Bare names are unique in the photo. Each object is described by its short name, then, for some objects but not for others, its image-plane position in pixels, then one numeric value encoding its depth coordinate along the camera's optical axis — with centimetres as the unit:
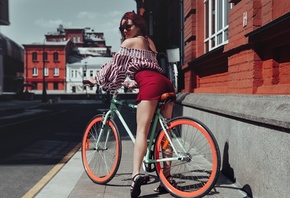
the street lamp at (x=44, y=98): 3902
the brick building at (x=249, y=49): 394
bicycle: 328
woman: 355
